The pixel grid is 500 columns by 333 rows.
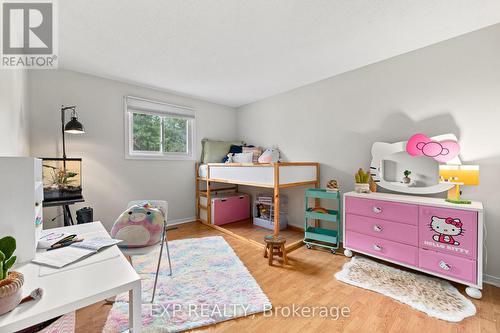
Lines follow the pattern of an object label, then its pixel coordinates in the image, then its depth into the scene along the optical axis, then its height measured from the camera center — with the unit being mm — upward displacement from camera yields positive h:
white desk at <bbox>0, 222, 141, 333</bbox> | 667 -460
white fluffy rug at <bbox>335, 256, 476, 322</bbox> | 1558 -1041
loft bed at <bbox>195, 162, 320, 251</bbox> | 2590 -149
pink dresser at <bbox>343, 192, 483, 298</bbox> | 1710 -629
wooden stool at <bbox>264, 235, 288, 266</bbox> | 2273 -883
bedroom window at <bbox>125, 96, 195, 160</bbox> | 3266 +592
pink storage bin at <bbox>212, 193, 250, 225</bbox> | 3598 -764
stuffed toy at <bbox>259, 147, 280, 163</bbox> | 3282 +137
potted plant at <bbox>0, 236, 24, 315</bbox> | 655 -375
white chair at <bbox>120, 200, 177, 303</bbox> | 1610 -649
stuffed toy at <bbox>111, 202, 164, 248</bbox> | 1631 -484
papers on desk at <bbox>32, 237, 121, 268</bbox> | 987 -446
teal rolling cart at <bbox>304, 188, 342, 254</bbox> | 2574 -854
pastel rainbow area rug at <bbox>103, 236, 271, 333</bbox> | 1460 -1045
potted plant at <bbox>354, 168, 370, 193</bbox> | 2422 -199
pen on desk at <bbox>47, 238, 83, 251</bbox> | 1154 -442
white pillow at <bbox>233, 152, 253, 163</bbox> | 3560 +121
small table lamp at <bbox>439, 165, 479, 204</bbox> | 1831 -106
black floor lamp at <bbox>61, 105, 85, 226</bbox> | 2354 +395
